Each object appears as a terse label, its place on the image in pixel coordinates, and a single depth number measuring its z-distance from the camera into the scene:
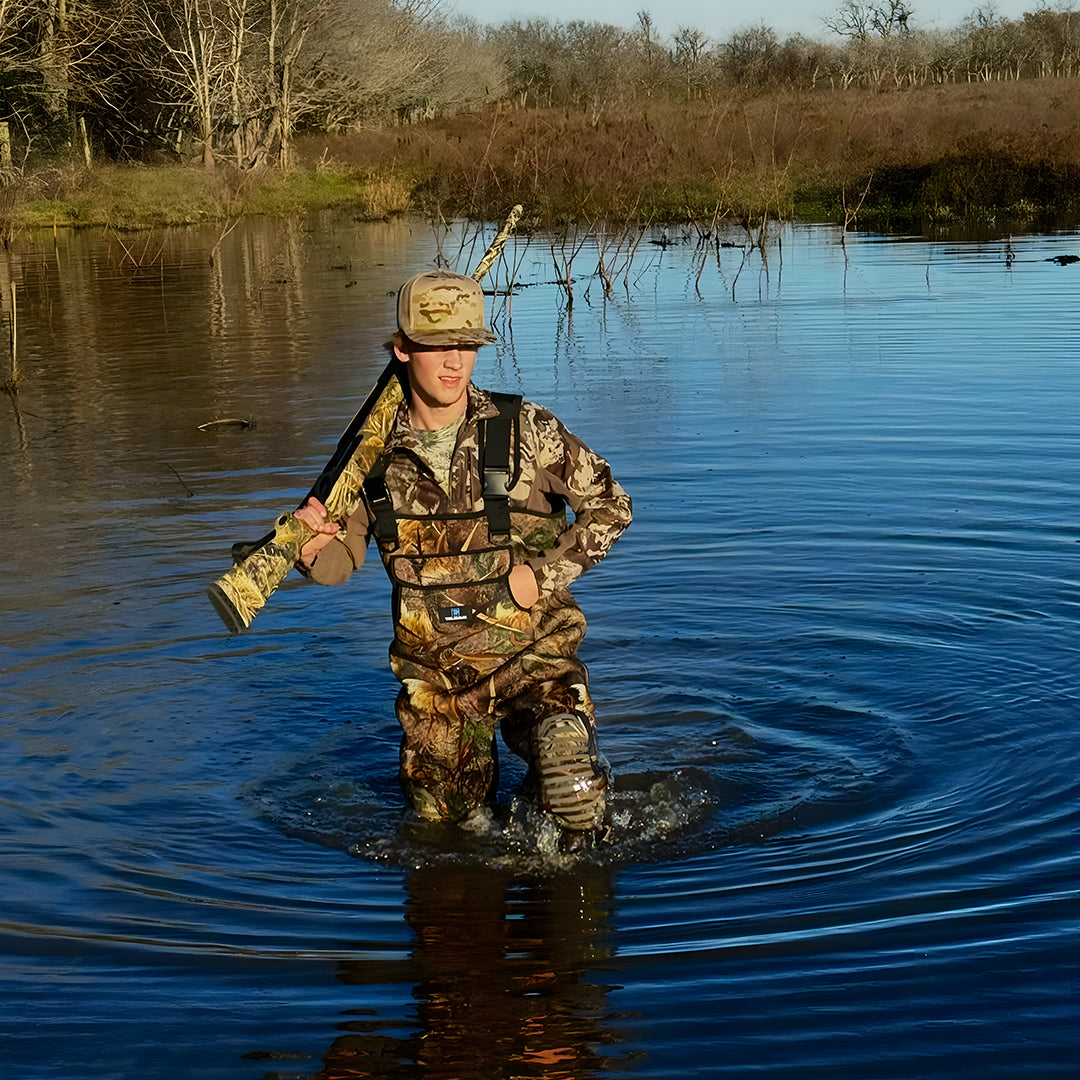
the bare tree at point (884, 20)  94.81
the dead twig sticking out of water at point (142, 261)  27.80
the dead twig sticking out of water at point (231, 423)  12.24
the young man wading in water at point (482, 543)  4.76
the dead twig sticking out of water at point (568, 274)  19.05
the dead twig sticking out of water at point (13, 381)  13.89
